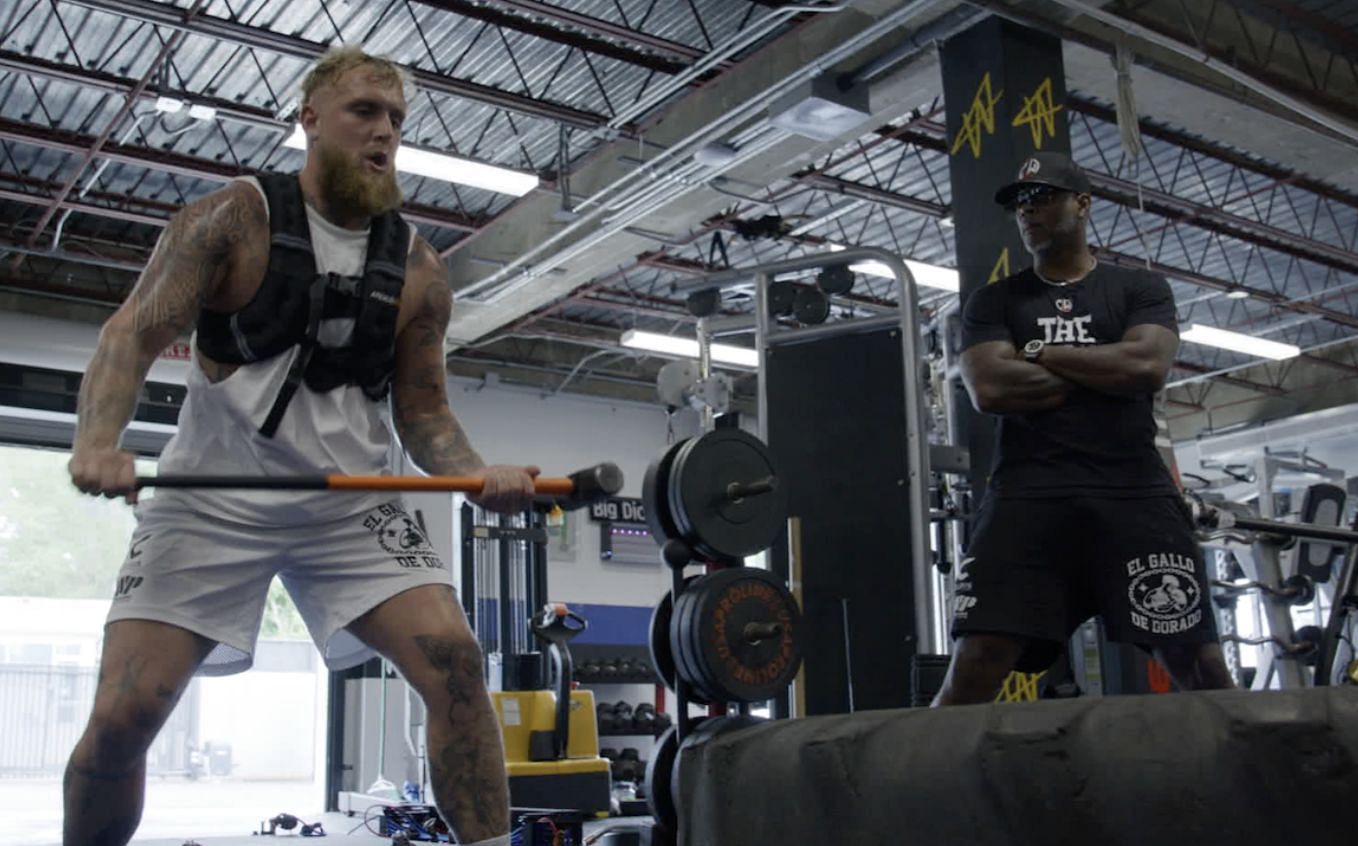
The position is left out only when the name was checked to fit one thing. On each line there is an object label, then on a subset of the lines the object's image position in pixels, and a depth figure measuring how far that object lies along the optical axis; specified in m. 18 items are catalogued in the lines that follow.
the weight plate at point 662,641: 3.19
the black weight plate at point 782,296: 4.96
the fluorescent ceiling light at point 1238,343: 10.43
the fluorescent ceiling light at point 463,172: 7.17
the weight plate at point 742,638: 2.83
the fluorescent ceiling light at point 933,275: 9.16
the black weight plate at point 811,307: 4.93
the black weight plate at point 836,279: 4.85
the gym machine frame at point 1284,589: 2.88
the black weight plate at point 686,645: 2.86
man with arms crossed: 2.53
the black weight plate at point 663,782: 3.02
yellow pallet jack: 6.44
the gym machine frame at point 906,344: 4.36
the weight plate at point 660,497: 2.99
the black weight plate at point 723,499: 2.95
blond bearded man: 2.04
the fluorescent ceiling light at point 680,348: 10.55
